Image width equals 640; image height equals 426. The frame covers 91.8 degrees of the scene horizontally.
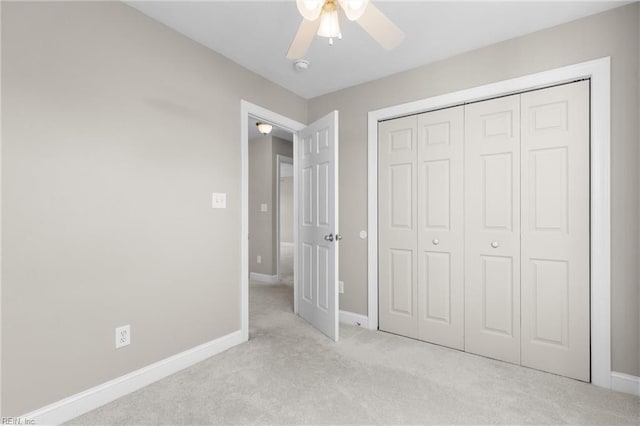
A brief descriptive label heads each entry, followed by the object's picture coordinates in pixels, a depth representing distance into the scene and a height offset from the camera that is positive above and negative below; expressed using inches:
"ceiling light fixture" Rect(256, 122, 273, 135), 168.5 +46.4
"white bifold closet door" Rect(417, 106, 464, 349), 102.1 -5.0
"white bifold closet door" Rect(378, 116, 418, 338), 111.7 -5.3
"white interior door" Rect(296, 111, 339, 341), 108.1 -4.6
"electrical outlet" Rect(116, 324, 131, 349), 75.2 -30.2
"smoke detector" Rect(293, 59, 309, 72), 104.8 +50.8
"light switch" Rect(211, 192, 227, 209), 97.9 +4.0
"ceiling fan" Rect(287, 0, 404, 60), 54.1 +36.7
